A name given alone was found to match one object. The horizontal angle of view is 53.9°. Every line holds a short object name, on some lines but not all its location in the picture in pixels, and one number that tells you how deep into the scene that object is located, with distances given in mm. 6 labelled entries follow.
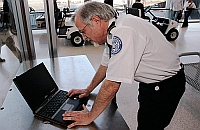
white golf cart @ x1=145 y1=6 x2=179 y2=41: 5559
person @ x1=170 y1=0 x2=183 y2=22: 7414
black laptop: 1080
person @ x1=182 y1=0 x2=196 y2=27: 7498
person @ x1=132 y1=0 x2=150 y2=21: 5959
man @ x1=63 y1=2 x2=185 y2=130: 942
